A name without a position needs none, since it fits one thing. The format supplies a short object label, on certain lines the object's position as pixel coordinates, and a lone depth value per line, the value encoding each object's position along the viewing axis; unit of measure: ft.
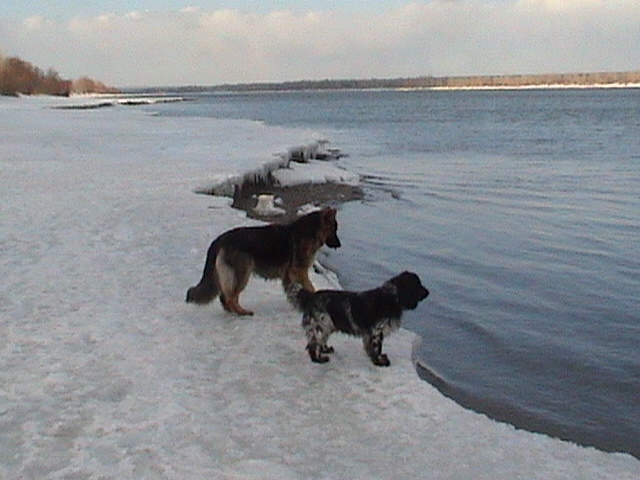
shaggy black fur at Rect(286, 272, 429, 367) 19.27
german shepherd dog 22.25
